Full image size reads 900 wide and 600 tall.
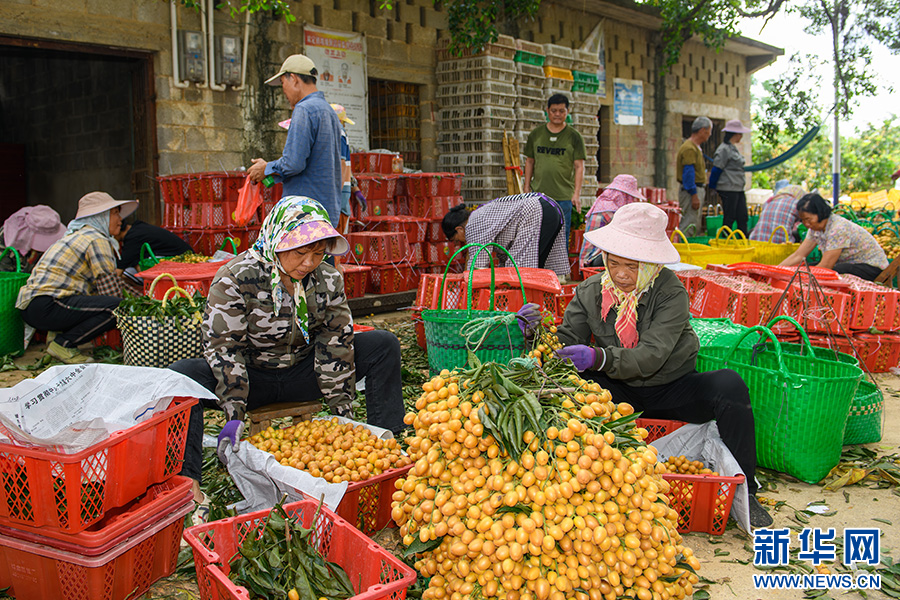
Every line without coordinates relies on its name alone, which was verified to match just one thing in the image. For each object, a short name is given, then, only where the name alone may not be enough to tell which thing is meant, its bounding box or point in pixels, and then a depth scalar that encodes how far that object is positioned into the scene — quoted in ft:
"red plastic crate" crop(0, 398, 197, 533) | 6.78
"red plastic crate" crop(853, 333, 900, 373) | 16.37
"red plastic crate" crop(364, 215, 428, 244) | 24.76
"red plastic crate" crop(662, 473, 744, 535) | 8.94
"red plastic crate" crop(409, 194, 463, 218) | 26.50
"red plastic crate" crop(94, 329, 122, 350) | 18.52
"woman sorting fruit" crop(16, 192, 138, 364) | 16.88
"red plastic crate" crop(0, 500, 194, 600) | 7.02
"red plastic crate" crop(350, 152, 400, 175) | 25.22
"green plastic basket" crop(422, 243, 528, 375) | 13.08
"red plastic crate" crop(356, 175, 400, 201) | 24.75
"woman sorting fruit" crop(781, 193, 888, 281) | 19.22
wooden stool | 10.56
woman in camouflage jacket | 9.74
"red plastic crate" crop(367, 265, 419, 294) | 23.99
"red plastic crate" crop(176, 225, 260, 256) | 22.47
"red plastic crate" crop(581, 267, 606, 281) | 17.31
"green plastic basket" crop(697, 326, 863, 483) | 10.31
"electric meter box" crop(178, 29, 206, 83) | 23.81
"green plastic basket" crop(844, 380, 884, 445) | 12.01
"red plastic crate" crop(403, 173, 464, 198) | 26.30
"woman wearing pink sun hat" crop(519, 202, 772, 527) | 9.57
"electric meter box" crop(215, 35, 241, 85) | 24.85
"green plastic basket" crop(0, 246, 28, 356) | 17.63
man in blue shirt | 15.14
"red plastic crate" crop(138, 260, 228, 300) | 17.06
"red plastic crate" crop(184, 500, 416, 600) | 6.30
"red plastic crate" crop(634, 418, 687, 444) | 10.44
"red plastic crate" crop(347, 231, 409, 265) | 23.57
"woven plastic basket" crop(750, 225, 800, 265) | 23.76
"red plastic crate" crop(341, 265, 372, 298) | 22.94
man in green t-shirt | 24.66
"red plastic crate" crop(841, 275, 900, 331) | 15.94
